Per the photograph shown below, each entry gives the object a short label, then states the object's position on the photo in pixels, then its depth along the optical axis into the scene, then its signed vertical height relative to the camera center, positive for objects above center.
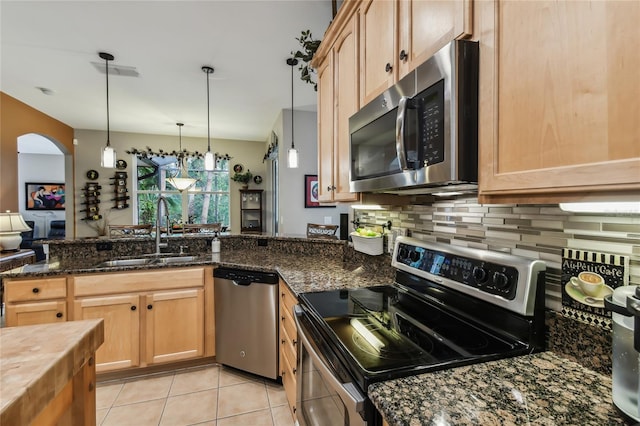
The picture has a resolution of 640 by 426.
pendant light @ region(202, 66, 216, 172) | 3.26 +0.55
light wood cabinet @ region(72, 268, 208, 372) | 2.24 -0.78
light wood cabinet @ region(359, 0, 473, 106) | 0.92 +0.64
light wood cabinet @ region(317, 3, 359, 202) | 1.67 +0.60
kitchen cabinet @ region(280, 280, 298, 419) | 1.79 -0.85
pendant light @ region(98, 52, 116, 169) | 2.98 +0.54
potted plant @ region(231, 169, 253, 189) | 6.59 +0.68
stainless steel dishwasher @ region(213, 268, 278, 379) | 2.18 -0.82
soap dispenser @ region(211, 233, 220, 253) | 2.85 -0.34
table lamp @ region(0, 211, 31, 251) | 3.58 -0.23
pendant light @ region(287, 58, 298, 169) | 3.09 +0.57
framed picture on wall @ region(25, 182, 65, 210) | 8.02 +0.37
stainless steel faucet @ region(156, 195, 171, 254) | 2.72 -0.18
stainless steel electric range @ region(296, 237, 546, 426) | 0.87 -0.43
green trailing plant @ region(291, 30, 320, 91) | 2.29 +1.23
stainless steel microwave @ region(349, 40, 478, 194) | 0.85 +0.26
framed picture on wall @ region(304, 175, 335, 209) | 4.62 +0.28
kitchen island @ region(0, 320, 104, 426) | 0.69 -0.42
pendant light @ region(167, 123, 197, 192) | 4.67 +0.70
